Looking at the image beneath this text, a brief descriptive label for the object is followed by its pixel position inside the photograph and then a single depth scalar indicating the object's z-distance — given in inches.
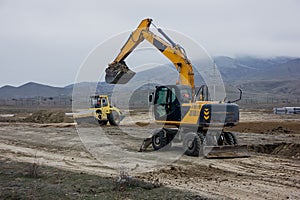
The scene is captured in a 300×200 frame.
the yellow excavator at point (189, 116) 504.1
